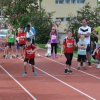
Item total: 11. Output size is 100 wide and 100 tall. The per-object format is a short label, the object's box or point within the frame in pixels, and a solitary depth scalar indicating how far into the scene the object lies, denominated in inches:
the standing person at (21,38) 990.4
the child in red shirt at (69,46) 754.8
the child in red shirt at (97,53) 795.2
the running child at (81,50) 788.6
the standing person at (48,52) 1067.5
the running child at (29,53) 716.0
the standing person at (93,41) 866.7
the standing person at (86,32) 807.3
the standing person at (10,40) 1019.3
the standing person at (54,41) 1045.3
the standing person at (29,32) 985.0
